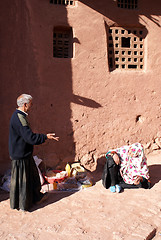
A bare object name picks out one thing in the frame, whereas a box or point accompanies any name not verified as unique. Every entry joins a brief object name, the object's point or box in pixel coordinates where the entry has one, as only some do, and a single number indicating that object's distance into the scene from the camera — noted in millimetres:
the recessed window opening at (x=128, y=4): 5169
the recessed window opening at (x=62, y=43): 4922
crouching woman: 3889
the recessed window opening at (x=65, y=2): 4787
